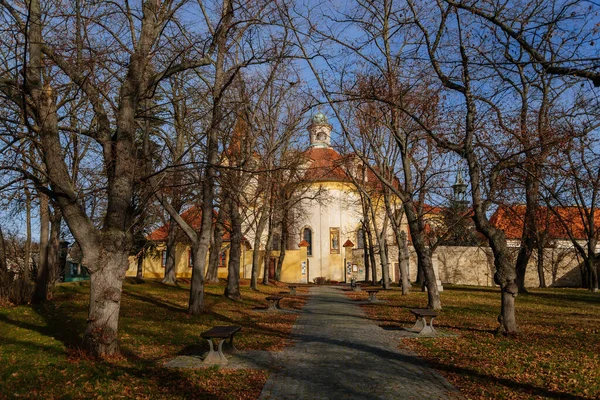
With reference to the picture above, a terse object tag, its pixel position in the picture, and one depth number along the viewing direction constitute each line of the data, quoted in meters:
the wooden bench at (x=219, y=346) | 8.84
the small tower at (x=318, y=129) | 27.65
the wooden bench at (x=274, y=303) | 18.54
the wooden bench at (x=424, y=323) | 12.38
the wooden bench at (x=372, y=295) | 23.61
